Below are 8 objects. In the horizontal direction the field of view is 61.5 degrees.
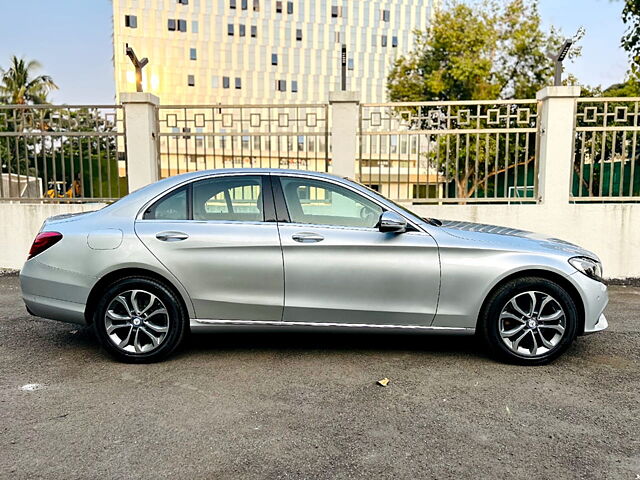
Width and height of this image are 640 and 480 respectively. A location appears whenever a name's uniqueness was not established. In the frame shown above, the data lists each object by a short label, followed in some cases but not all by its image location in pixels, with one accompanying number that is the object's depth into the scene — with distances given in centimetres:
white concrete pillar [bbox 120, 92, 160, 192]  818
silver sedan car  419
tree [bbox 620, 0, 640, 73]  1084
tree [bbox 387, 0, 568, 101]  2731
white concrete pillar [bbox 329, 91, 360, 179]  804
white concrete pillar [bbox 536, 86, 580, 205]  777
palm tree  4229
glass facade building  6166
